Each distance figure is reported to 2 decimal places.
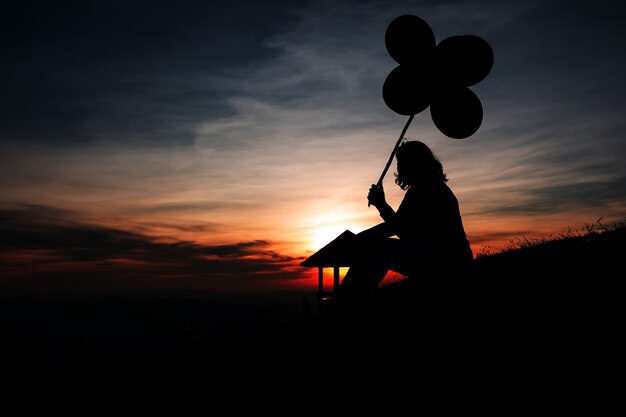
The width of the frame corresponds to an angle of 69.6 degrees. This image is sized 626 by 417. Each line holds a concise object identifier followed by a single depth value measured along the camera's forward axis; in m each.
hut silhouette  15.45
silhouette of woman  4.27
